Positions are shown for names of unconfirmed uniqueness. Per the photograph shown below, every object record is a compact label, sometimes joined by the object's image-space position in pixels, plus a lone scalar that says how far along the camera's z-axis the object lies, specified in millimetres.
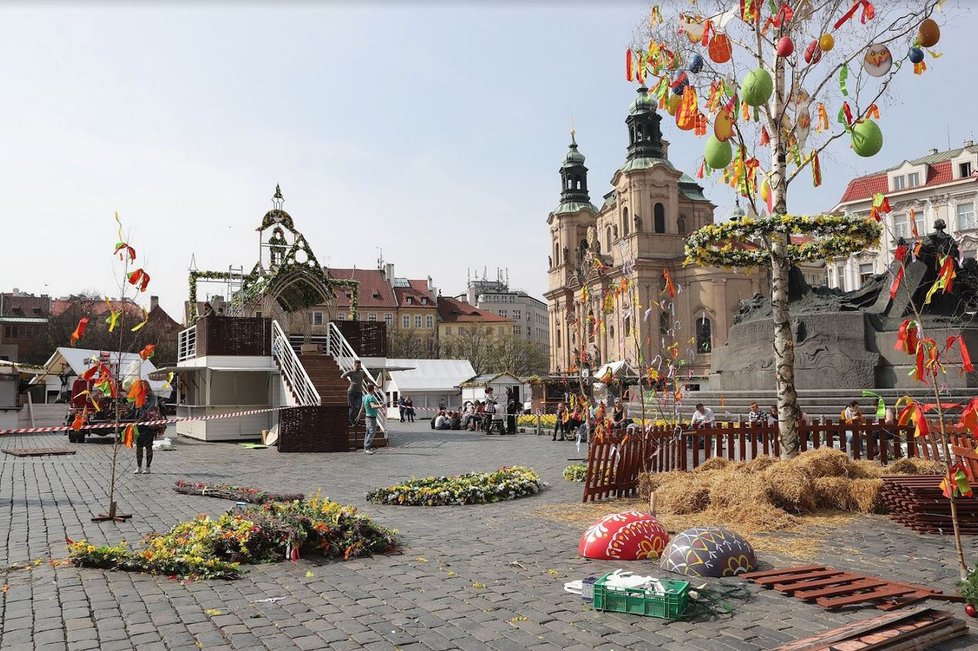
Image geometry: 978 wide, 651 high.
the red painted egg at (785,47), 11453
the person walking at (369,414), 21047
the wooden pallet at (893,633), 4824
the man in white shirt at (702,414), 20984
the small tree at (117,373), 9711
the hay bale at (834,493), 10367
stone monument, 21406
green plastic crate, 5820
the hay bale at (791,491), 10062
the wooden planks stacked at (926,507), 8836
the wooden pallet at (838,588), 6059
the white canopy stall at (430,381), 53531
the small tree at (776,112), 11680
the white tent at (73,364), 45644
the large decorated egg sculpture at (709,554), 7078
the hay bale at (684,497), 10182
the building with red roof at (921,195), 63344
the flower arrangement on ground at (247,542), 7266
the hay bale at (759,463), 11242
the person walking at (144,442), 15828
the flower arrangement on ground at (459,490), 11727
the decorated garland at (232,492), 11195
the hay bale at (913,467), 11242
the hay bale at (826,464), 10695
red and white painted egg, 7844
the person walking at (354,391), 21984
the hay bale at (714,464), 11664
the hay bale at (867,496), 10203
